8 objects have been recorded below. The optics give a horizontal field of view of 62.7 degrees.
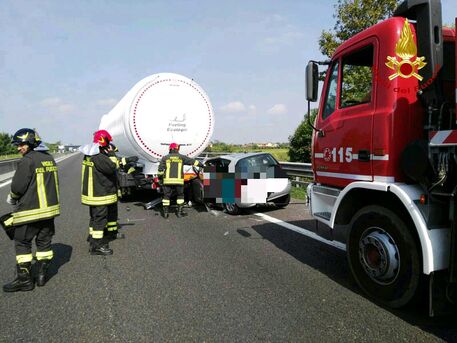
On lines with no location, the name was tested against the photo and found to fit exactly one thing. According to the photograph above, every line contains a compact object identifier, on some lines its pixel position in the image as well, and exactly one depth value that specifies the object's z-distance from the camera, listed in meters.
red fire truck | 2.97
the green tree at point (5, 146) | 78.12
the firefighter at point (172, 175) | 8.20
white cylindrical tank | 8.90
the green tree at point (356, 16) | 13.54
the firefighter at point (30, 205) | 4.14
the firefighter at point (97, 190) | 5.41
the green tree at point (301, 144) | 17.85
